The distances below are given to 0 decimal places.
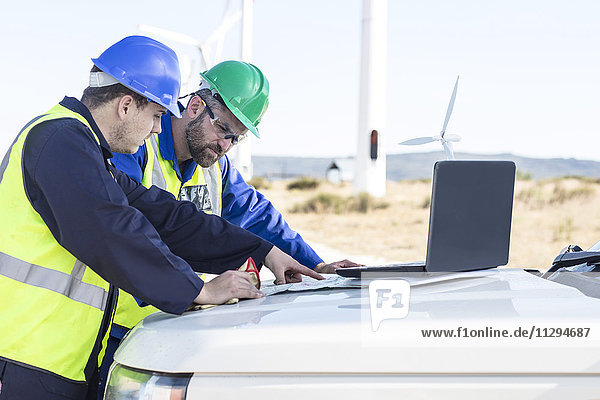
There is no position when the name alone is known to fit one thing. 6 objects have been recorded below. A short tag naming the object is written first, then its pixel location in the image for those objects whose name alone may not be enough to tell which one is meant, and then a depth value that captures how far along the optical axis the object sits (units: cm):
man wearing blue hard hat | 206
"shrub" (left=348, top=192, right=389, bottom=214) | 1984
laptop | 205
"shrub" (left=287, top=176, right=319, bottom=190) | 3609
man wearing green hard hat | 328
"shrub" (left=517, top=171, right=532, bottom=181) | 3422
